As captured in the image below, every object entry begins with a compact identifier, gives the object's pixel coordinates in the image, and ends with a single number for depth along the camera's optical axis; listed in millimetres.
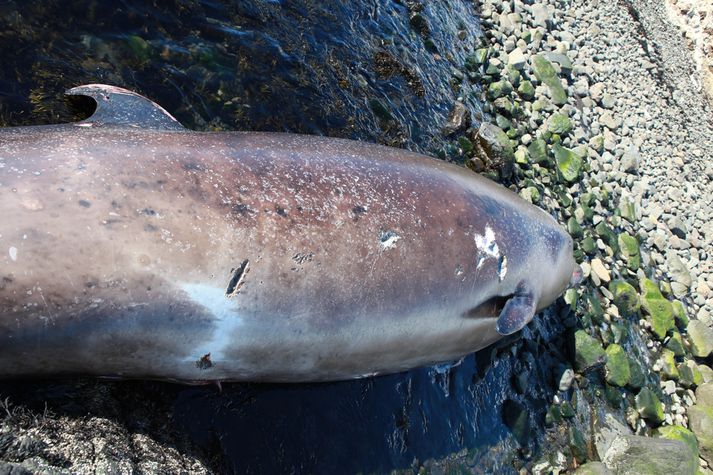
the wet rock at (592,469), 5977
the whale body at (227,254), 3064
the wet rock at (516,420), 5820
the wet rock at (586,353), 6836
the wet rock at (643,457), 6469
